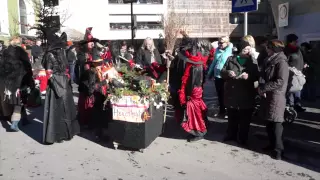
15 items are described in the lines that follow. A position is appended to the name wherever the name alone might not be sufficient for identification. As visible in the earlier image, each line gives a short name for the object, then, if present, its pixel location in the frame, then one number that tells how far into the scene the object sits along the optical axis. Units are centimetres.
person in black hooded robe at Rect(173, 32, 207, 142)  589
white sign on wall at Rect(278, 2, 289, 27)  1088
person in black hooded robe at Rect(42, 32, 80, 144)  600
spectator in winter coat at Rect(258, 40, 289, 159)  501
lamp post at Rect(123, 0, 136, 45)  1063
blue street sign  643
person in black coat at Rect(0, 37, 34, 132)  694
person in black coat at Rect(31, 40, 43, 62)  1805
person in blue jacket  761
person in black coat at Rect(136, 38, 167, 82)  660
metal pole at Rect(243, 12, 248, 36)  679
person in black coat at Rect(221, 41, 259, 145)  557
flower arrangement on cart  536
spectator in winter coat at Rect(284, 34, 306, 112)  738
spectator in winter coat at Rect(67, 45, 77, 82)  1492
